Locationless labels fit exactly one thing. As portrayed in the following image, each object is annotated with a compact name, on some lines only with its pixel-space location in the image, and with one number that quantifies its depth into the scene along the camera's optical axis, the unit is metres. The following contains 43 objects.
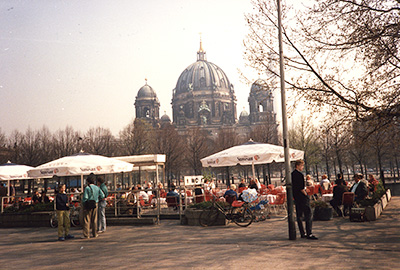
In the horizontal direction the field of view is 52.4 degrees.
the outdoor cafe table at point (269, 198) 14.85
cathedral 130.50
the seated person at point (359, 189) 13.79
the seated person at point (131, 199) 15.58
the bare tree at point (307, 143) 45.25
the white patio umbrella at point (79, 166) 15.09
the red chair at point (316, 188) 17.40
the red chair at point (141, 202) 17.53
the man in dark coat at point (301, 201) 9.44
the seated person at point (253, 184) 16.48
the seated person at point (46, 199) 17.41
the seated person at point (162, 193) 19.86
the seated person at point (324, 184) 19.04
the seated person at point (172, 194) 16.36
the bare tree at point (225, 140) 70.69
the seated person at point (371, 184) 18.25
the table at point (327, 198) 16.14
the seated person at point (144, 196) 18.45
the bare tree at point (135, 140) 54.69
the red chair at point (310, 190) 16.72
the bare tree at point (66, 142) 52.47
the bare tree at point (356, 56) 12.39
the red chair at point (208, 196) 17.35
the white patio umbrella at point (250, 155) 15.80
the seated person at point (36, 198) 18.33
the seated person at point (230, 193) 13.88
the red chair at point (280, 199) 14.05
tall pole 9.30
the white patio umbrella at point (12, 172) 20.77
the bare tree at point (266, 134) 57.81
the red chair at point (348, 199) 13.03
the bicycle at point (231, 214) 12.12
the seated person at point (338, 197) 13.45
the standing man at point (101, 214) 12.72
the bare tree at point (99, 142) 55.04
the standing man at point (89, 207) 11.64
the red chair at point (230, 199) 13.85
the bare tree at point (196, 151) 63.84
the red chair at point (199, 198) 15.76
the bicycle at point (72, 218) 14.51
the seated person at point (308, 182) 18.01
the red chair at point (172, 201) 16.03
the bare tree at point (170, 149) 58.59
